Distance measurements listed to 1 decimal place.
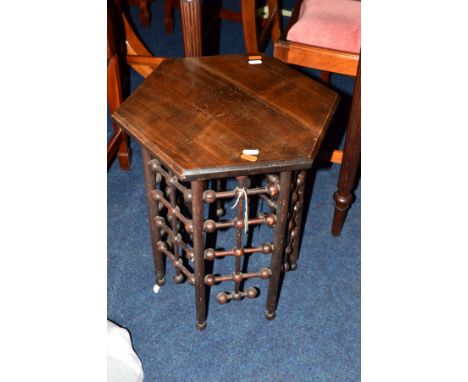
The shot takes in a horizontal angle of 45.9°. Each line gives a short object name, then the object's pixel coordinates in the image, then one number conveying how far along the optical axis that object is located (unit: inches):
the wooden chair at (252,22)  103.4
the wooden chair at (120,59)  79.1
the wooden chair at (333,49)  73.1
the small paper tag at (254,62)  67.0
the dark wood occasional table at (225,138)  54.2
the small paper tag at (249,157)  53.3
